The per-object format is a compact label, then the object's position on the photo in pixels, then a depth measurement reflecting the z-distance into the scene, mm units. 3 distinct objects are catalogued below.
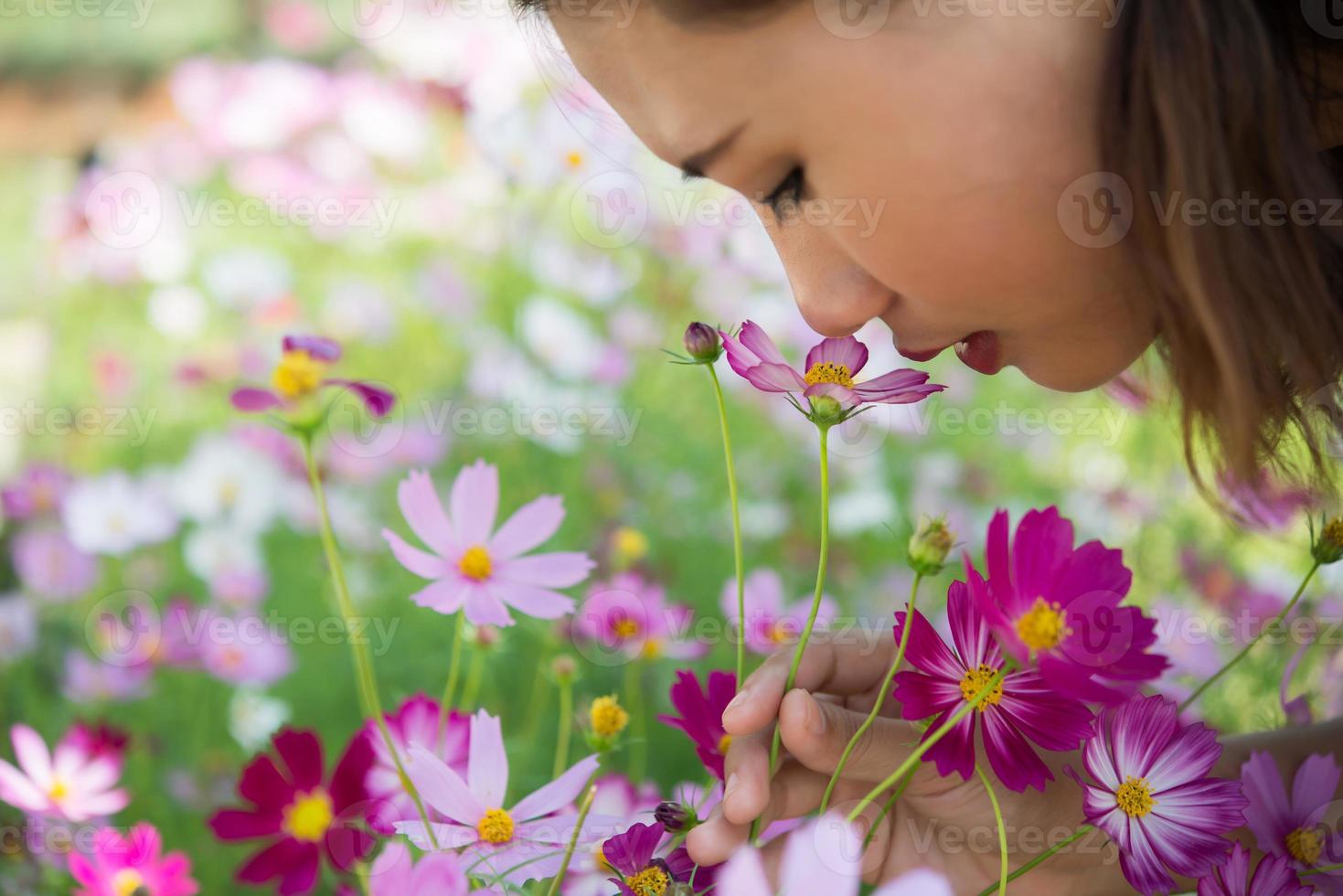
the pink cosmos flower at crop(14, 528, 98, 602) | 1840
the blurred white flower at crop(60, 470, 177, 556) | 1785
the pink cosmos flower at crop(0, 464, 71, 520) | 1885
